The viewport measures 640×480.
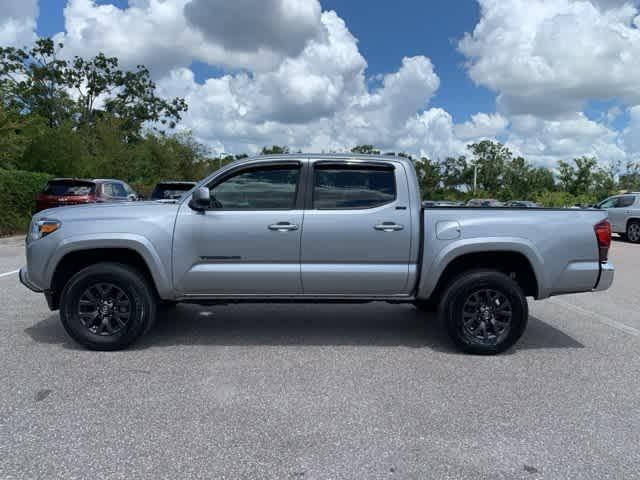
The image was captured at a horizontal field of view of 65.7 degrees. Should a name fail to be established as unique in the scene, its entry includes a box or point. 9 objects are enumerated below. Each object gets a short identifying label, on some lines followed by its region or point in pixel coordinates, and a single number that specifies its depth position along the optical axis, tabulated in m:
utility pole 65.14
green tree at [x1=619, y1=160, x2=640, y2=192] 52.41
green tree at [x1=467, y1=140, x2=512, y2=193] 71.81
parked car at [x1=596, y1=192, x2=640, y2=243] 16.27
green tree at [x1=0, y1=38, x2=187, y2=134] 41.88
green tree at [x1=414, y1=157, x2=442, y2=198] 67.38
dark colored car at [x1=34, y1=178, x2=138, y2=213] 13.08
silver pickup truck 4.51
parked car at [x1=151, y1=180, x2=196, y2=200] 12.84
